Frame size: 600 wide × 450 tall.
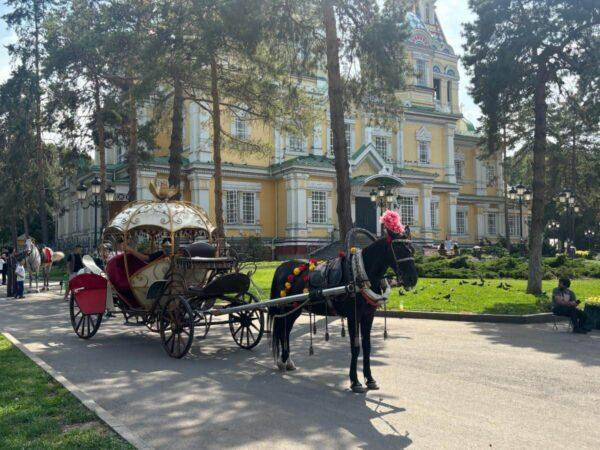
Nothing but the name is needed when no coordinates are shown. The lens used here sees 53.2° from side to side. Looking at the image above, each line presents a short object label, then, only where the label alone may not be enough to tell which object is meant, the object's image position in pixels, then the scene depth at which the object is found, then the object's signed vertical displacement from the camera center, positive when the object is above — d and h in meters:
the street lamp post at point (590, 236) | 62.25 +1.00
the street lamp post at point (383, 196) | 33.87 +3.10
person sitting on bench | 13.33 -1.38
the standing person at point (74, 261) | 21.59 -0.15
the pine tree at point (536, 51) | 18.56 +6.24
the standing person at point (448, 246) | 43.75 +0.19
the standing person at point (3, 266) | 34.25 -0.46
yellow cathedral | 42.31 +5.74
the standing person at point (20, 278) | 23.31 -0.79
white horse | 26.17 +0.02
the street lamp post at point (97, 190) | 27.42 +3.08
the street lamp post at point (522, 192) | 34.69 +3.20
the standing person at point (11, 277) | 23.95 -0.77
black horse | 7.52 -0.41
